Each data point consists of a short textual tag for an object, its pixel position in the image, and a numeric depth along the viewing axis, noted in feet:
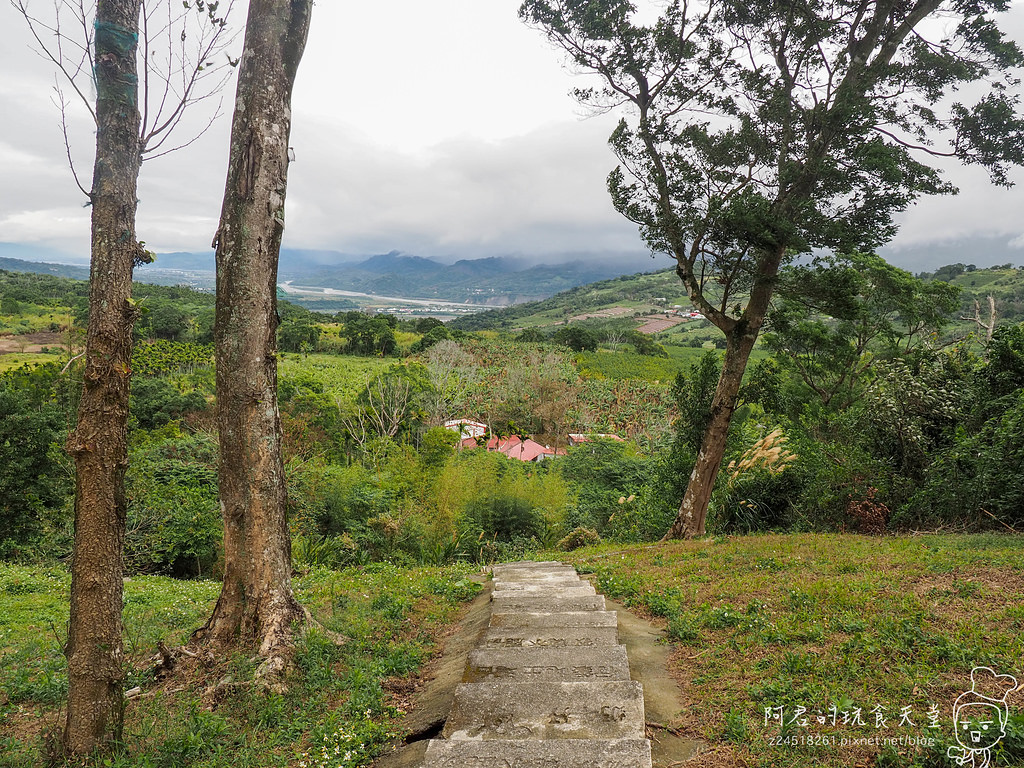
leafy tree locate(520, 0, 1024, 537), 25.95
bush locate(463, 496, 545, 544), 45.11
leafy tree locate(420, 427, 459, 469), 54.19
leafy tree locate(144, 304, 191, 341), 178.56
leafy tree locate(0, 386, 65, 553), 46.85
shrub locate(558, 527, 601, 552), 39.96
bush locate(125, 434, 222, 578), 40.75
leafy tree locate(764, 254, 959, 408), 57.93
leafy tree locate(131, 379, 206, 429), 93.50
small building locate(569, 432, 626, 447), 93.80
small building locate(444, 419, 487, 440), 114.07
